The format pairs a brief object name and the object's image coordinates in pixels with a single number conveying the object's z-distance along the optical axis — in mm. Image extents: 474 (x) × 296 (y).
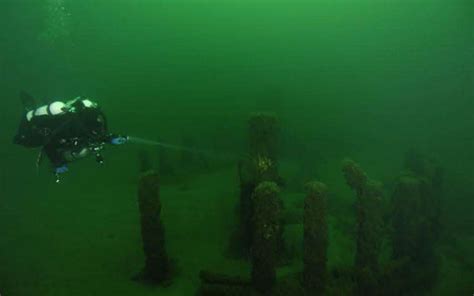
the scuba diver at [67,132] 5949
